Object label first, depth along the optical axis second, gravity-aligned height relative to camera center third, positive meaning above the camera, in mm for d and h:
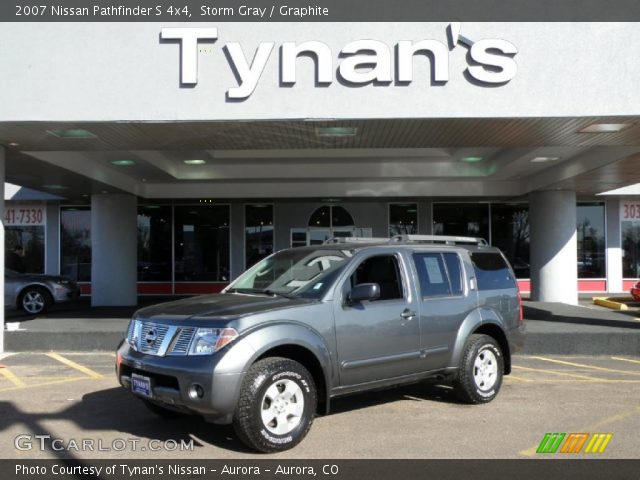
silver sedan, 15777 -1083
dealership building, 8594 +2336
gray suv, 4954 -828
